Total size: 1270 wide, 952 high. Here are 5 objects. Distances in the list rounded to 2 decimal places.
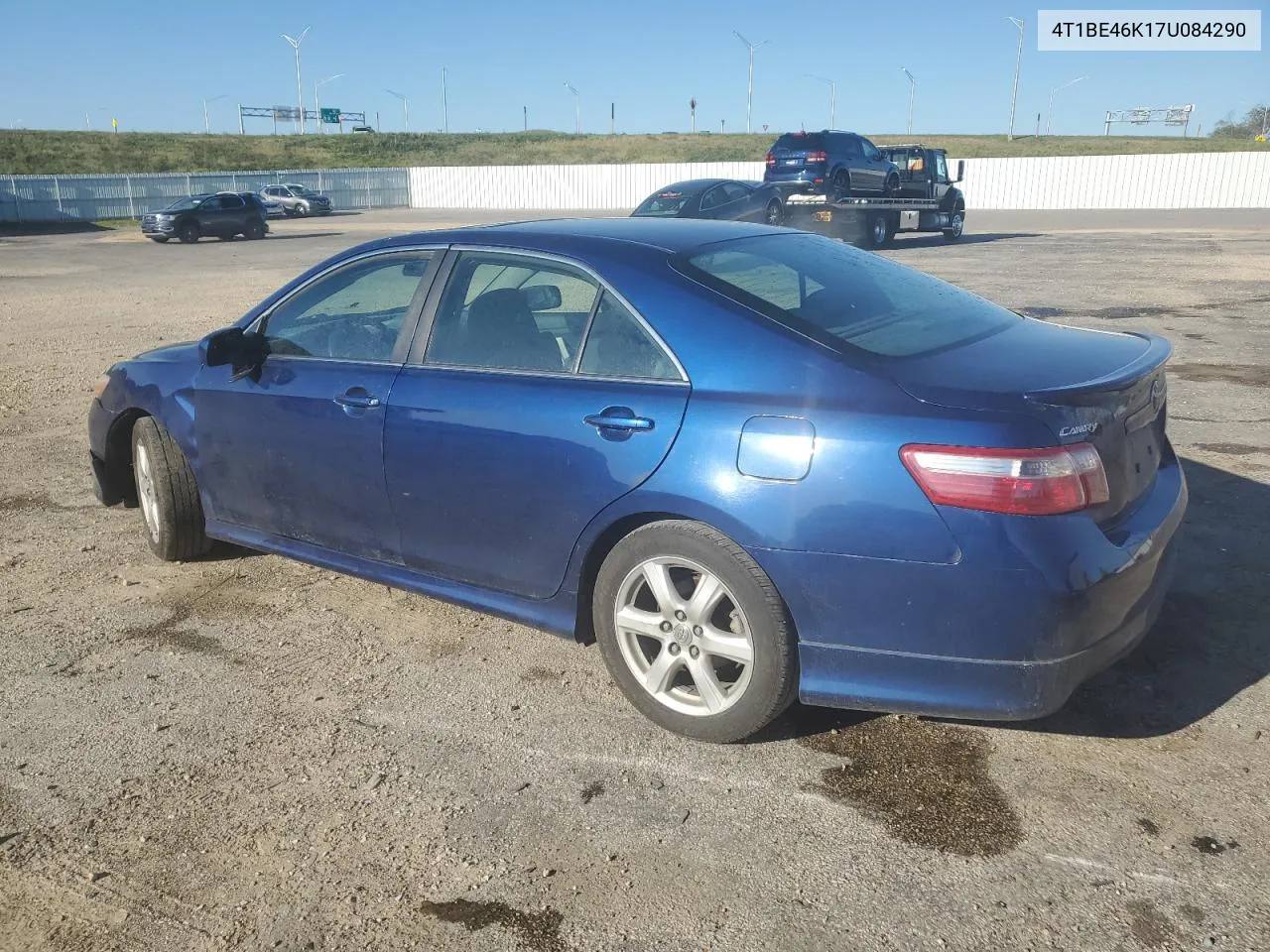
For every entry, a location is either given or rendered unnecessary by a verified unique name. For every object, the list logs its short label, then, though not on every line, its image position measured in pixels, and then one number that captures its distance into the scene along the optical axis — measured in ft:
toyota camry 9.52
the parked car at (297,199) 159.22
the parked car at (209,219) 109.40
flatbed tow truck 77.46
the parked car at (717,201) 69.21
